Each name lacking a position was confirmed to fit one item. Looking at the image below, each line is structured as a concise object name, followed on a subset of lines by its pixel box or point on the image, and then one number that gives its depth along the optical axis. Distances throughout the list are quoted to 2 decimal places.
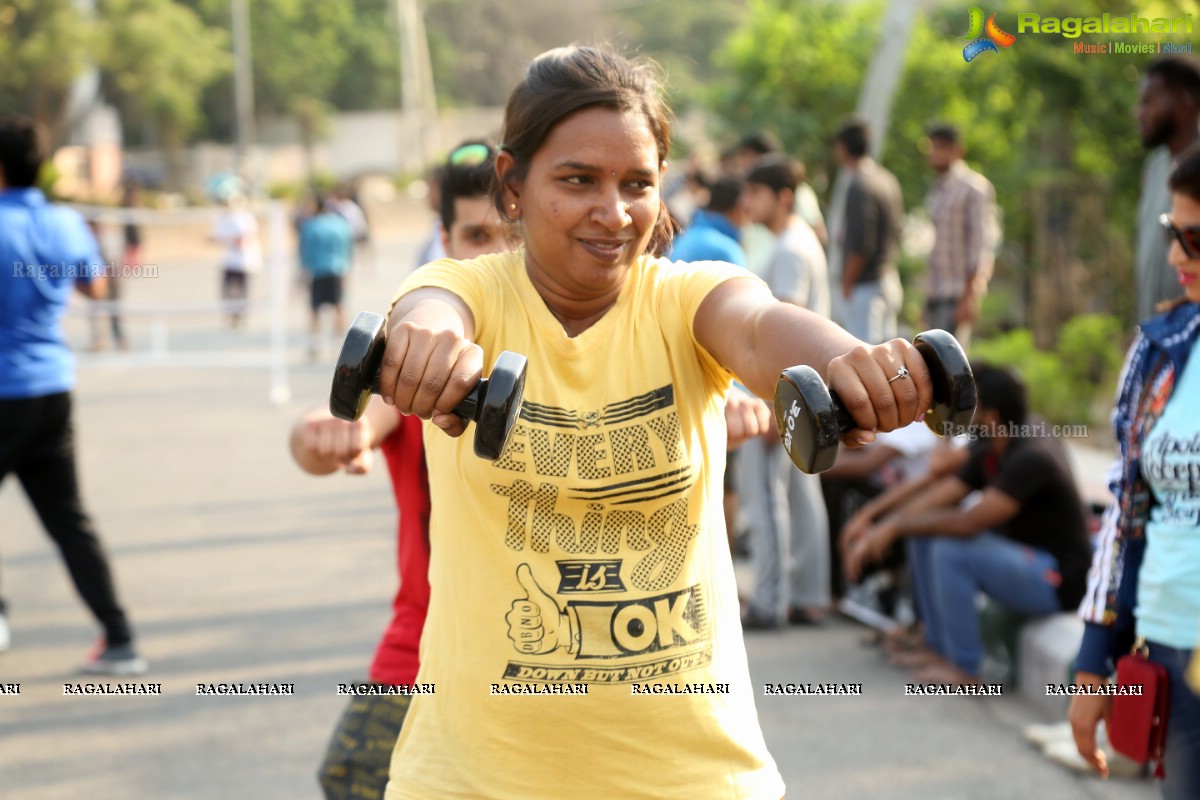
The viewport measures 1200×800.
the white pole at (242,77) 52.38
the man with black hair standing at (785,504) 6.95
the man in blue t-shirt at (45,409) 6.20
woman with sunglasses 2.98
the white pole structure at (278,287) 14.16
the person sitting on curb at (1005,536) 5.89
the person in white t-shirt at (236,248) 18.94
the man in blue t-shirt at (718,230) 6.62
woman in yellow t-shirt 2.24
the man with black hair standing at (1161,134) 5.48
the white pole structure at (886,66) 13.15
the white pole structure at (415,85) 59.62
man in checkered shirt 10.42
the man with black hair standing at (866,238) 9.98
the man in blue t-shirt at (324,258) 17.52
